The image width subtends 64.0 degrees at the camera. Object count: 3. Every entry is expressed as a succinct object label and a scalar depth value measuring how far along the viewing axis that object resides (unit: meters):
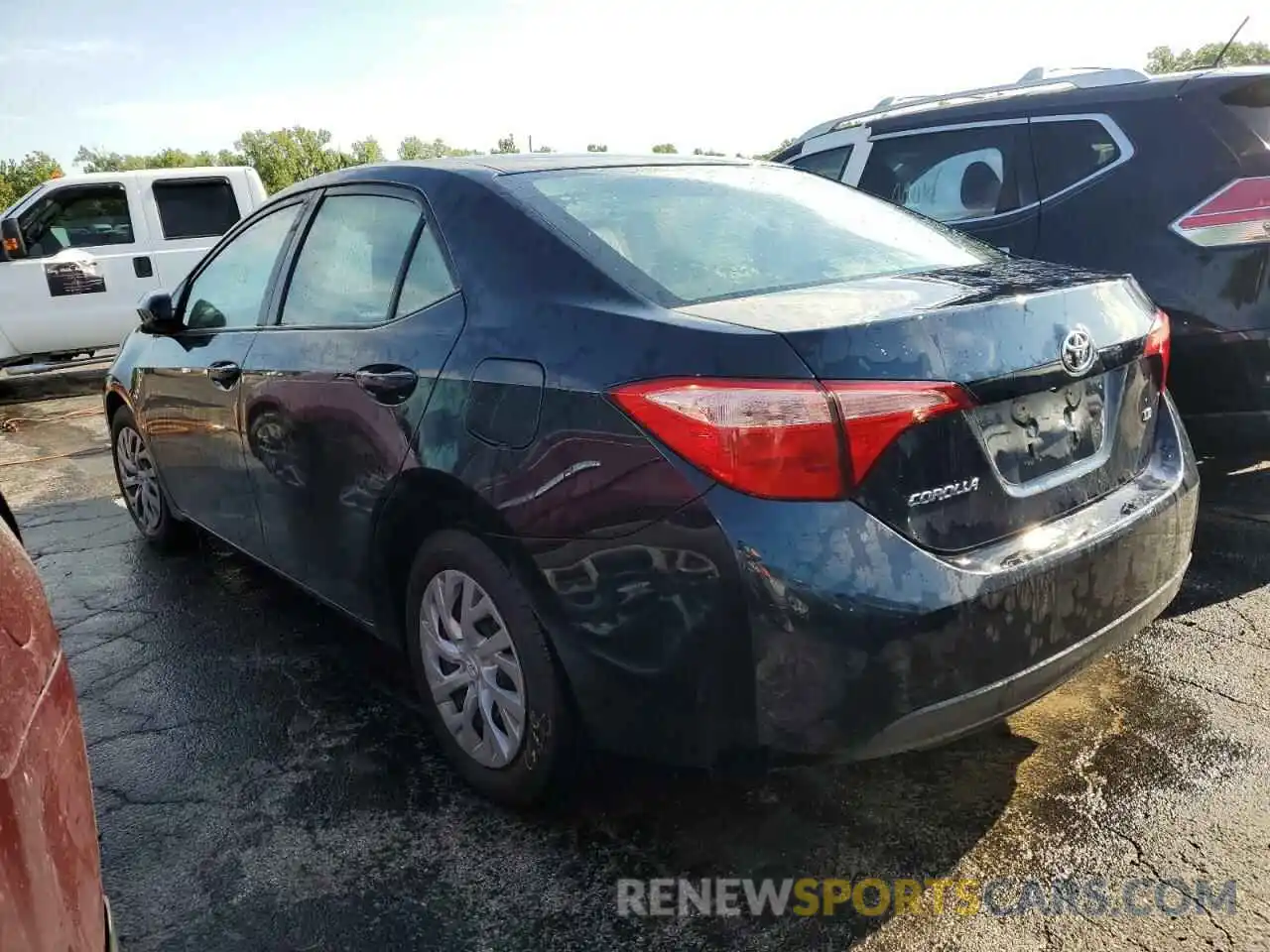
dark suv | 3.77
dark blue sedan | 1.93
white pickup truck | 10.12
